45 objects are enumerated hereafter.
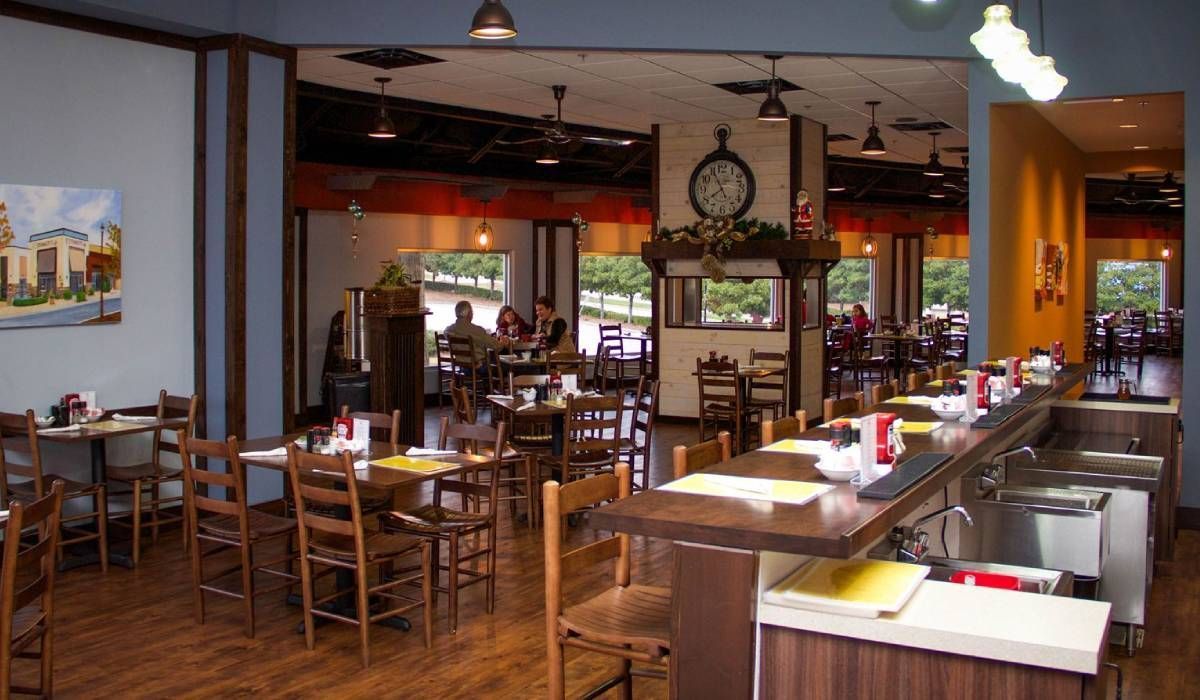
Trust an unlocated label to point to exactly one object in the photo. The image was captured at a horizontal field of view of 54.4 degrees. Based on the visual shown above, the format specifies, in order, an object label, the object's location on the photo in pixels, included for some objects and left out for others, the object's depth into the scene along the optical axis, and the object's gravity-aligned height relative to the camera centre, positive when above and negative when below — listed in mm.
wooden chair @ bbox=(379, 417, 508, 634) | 5195 -970
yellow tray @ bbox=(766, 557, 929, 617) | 2832 -699
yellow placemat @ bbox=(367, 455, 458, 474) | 5051 -677
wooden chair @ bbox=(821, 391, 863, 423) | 5336 -446
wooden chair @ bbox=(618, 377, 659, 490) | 7406 -767
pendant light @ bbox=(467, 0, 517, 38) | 5691 +1416
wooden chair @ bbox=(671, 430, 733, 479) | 3863 -497
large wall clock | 11438 +1265
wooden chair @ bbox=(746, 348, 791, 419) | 10148 -702
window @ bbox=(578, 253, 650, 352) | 17594 +280
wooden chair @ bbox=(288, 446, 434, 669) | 4680 -1004
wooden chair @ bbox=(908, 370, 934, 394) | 6468 -392
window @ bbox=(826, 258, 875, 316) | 22734 +538
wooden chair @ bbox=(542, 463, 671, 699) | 3404 -931
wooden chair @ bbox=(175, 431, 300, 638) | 5035 -986
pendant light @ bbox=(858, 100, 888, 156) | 10102 +1457
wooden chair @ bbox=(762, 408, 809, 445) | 4461 -459
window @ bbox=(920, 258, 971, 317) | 24438 +586
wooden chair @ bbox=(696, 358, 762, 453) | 9680 -801
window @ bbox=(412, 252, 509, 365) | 14922 +349
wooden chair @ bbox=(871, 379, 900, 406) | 6035 -420
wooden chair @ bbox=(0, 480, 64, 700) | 3533 -905
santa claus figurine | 11140 +918
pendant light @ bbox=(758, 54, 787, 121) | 8273 +1435
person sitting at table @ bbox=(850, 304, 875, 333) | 17234 -126
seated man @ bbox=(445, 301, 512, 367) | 12133 -221
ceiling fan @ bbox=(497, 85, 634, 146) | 9820 +1502
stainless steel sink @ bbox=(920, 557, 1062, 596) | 3389 -780
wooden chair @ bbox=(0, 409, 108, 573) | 5930 -947
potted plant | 9234 +117
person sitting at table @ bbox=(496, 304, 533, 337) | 13391 -150
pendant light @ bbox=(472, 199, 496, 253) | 14570 +924
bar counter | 2793 -566
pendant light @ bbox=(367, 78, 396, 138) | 9414 +1482
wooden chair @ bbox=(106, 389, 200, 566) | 6398 -946
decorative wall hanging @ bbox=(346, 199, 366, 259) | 12706 +1011
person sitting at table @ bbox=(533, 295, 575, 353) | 12438 -202
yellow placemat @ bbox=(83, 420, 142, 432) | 6336 -639
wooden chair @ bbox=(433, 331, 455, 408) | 13586 -675
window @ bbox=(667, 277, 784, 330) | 11789 +87
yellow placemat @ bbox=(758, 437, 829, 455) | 4020 -475
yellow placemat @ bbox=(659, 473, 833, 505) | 3172 -497
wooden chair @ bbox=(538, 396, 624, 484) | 6816 -803
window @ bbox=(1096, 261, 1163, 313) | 25516 +629
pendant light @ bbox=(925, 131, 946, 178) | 12128 +1528
